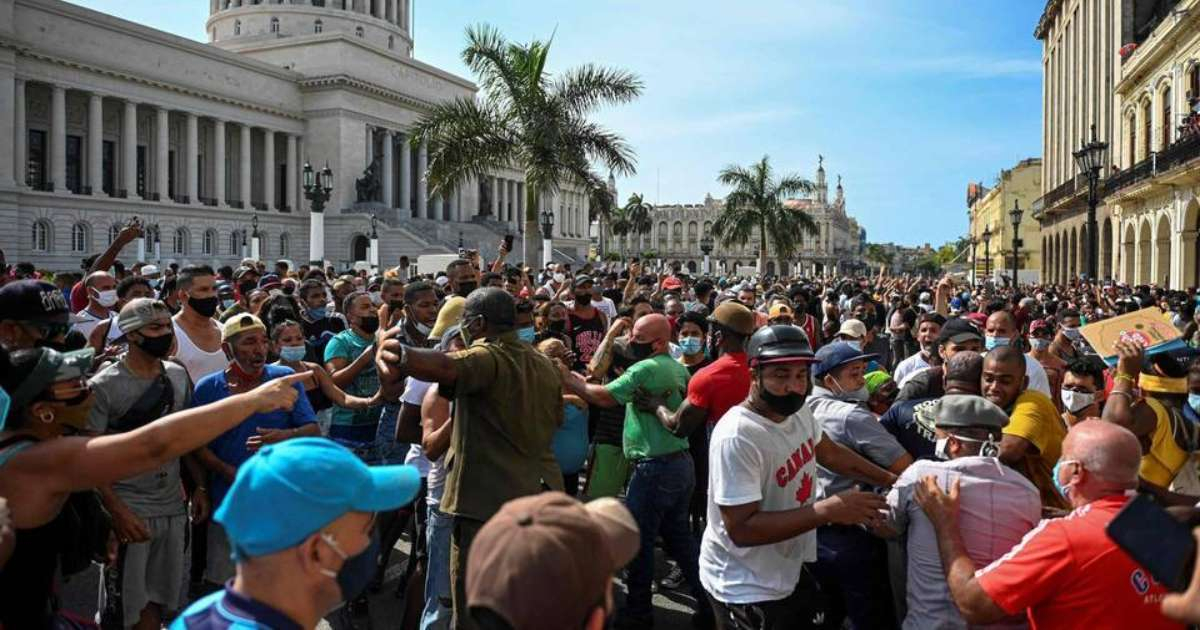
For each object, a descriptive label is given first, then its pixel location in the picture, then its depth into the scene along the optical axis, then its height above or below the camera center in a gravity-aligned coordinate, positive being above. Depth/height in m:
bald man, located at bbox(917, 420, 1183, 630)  2.75 -0.84
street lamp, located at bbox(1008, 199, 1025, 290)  31.00 +3.16
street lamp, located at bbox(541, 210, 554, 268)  32.50 +2.67
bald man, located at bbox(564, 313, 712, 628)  5.48 -1.09
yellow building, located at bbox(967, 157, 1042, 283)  70.69 +7.80
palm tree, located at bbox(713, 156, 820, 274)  38.38 +4.27
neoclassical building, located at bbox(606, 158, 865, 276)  133.00 +10.90
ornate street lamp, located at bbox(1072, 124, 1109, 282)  19.02 +3.08
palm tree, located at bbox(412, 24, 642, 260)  20.69 +4.25
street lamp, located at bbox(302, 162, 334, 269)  25.75 +3.14
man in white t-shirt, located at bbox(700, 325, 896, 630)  3.55 -0.81
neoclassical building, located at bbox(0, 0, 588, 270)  44.91 +10.09
